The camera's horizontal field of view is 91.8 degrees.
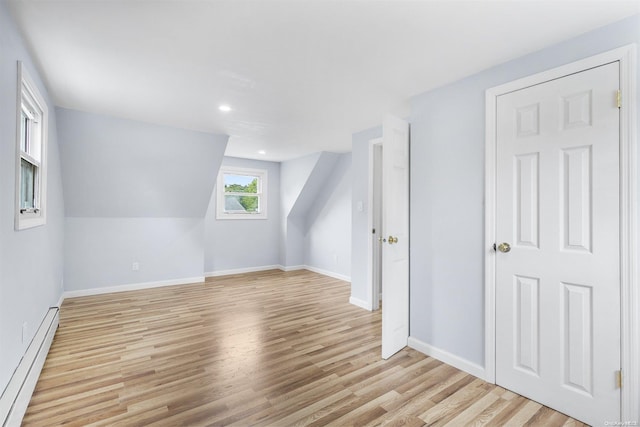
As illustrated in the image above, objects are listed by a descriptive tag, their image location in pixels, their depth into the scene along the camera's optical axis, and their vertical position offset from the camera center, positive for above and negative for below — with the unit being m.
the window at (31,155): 1.95 +0.49
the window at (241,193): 5.96 +0.43
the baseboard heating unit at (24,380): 1.61 -1.01
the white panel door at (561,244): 1.77 -0.18
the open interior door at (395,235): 2.60 -0.18
